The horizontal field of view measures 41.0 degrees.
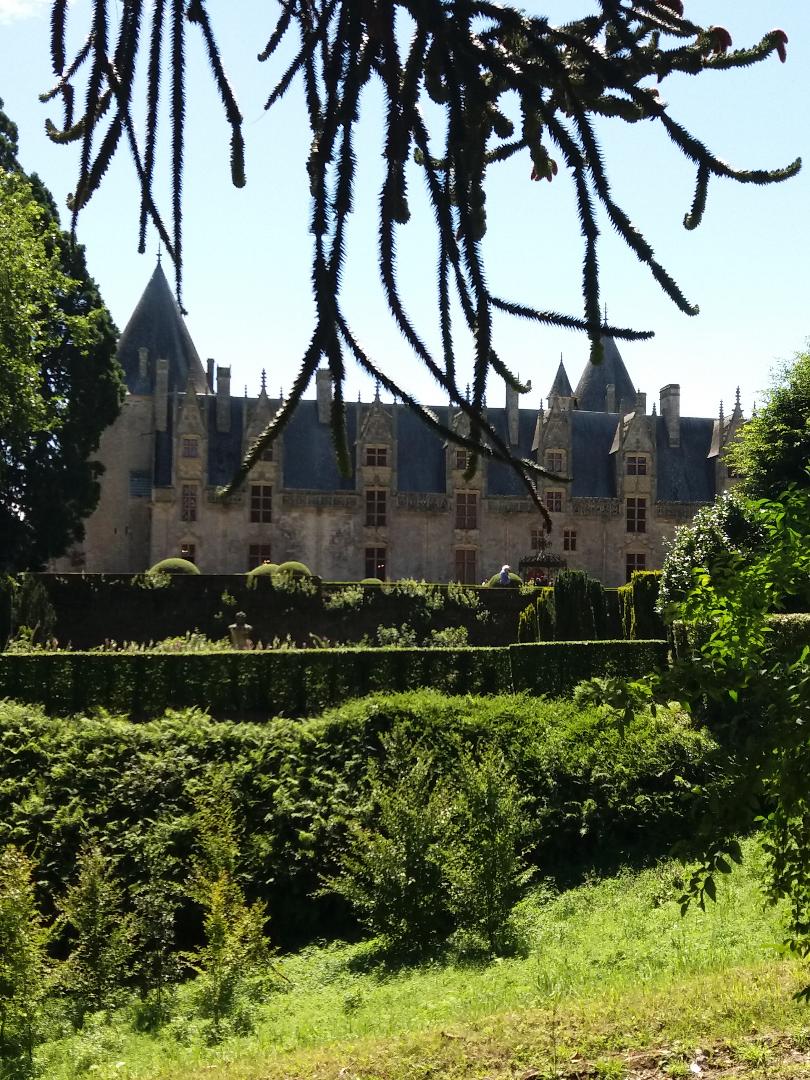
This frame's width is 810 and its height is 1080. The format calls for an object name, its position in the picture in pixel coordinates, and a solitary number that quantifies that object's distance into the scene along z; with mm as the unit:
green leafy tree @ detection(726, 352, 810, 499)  28078
